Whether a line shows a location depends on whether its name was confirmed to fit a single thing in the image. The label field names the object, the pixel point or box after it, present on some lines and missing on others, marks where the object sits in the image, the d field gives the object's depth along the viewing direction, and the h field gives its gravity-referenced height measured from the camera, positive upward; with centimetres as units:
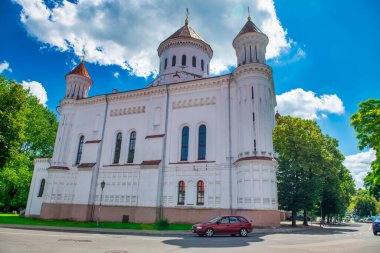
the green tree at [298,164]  2744 +461
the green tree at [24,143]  2675 +794
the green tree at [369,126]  2002 +648
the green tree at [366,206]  8612 +123
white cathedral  2366 +547
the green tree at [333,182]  3062 +360
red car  1612 -138
